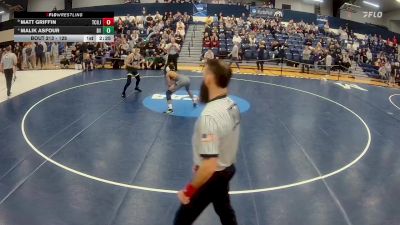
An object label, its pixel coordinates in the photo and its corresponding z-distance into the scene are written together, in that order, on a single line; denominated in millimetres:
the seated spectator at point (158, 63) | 20266
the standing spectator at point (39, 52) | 21016
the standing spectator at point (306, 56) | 22467
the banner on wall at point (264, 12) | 30569
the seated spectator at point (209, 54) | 20331
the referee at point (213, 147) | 3211
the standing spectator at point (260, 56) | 21797
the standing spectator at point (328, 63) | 21500
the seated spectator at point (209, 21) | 26514
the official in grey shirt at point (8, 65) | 13305
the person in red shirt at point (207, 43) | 23281
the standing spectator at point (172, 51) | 18062
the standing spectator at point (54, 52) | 22248
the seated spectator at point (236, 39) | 23328
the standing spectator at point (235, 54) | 21500
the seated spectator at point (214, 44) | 23347
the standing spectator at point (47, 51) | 21734
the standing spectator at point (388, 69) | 21773
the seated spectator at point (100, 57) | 20856
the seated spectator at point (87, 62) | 19312
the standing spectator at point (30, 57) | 20609
